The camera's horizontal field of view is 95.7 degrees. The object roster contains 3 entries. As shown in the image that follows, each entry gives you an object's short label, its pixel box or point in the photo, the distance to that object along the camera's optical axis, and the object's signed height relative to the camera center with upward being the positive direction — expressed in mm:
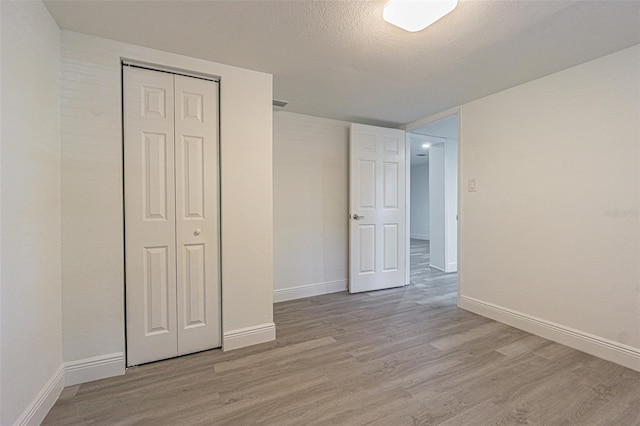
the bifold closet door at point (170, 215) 1917 -27
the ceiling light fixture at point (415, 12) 1365 +971
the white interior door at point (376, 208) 3523 +32
